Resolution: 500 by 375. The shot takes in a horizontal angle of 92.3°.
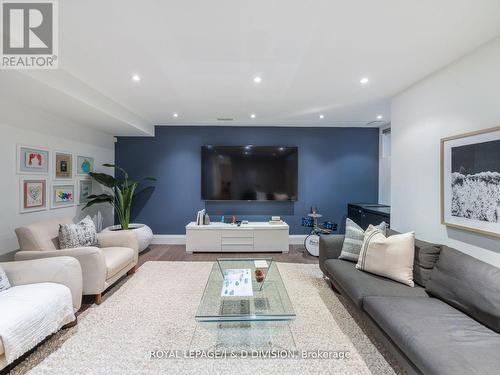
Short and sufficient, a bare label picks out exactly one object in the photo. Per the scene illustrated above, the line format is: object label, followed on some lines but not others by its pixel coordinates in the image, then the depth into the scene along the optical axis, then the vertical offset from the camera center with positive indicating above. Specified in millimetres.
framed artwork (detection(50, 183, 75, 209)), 3414 -137
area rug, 1697 -1267
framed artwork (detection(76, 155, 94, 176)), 3898 +359
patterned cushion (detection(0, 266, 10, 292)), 1928 -776
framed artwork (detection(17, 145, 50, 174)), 2881 +332
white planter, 4154 -823
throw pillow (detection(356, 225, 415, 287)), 2209 -665
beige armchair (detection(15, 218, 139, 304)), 2443 -699
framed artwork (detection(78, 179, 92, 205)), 3981 -66
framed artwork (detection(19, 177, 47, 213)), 2926 -104
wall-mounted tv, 4695 +288
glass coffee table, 1842 -1004
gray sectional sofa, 1288 -885
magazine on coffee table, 2199 -956
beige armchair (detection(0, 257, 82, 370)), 1555 -866
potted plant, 4066 -240
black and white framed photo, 1828 +50
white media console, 4332 -928
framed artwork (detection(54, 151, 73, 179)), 3449 +317
